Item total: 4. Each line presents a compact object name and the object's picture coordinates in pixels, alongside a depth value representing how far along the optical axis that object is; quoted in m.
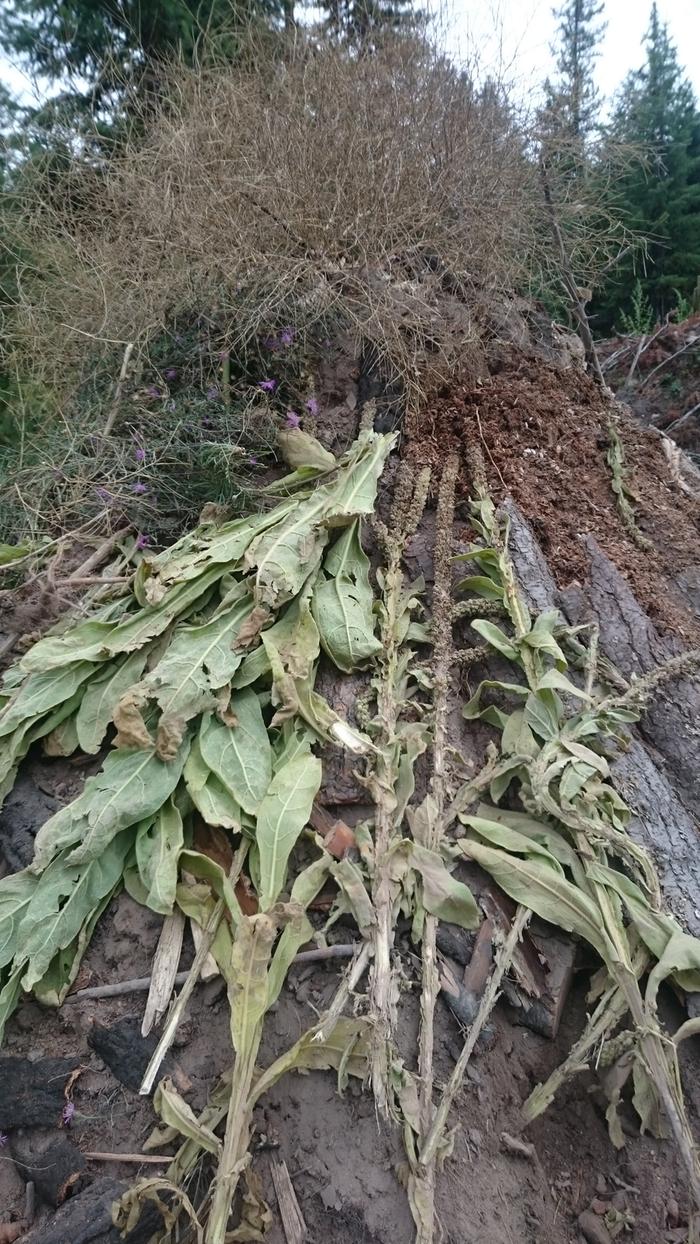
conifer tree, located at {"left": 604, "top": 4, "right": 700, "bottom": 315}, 7.80
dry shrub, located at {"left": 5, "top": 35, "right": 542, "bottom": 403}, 3.00
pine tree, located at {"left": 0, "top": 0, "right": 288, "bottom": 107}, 4.45
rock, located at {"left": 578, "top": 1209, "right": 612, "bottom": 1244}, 1.35
